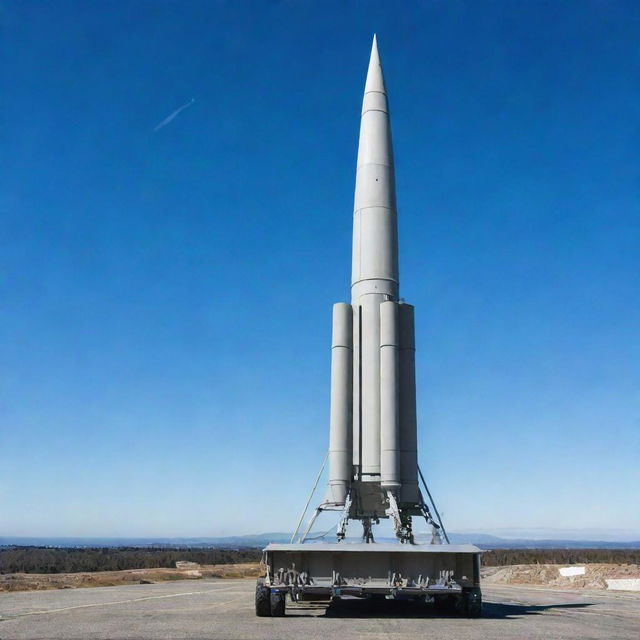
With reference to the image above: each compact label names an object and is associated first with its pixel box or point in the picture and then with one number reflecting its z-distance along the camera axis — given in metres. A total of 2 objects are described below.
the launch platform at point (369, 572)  14.00
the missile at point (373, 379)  17.55
